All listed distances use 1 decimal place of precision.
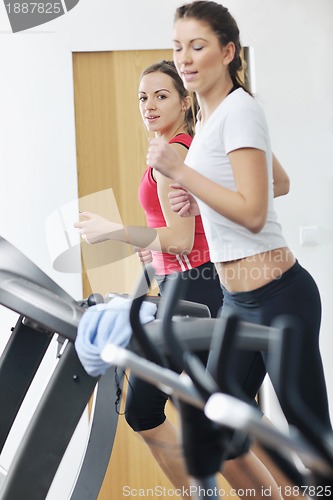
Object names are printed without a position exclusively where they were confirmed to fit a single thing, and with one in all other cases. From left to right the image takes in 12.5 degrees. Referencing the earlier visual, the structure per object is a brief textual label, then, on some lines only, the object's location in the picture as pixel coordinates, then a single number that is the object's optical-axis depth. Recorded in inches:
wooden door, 220.0
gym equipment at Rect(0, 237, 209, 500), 128.5
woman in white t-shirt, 144.8
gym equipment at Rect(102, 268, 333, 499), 76.2
